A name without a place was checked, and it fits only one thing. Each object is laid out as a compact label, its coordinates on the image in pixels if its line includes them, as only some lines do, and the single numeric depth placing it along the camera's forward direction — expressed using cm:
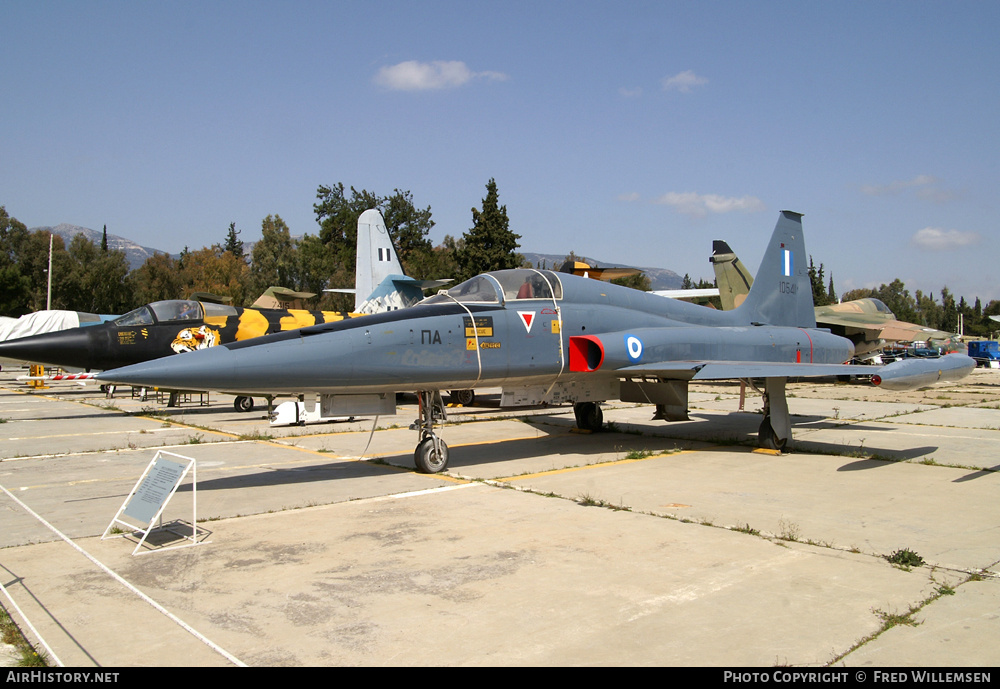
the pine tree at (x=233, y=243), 9599
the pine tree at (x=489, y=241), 4347
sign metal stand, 546
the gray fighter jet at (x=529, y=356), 710
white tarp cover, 2475
